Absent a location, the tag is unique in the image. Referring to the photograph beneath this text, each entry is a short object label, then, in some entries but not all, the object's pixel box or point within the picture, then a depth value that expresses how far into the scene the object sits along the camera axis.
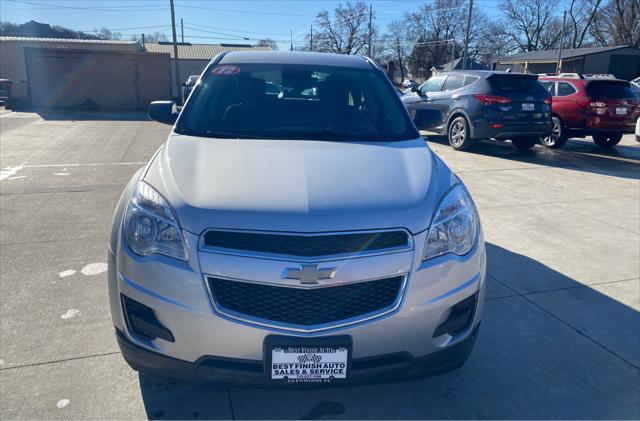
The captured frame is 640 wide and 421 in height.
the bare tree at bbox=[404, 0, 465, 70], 73.75
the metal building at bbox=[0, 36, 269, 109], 21.44
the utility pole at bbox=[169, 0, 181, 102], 27.17
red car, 10.71
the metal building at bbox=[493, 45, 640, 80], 43.47
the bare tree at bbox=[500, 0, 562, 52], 72.50
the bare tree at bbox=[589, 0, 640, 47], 51.84
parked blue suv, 10.09
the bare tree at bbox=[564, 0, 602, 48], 59.59
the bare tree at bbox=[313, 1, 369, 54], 77.25
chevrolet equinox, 1.98
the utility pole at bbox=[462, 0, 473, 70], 34.03
